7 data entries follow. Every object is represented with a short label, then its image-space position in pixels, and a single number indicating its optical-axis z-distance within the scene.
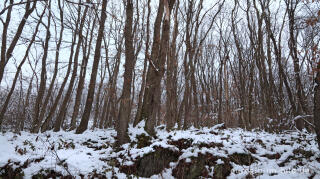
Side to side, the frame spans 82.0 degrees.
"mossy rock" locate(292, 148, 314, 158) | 3.51
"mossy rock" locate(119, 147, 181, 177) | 3.43
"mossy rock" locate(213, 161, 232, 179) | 3.03
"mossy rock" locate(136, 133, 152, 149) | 4.53
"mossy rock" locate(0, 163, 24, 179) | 2.93
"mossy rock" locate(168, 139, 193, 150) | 4.21
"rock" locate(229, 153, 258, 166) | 3.50
